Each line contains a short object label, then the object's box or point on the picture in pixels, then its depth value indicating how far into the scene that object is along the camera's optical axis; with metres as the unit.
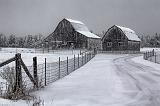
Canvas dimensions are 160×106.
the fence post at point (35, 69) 12.11
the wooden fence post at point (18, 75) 9.80
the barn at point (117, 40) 80.12
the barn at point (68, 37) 80.75
